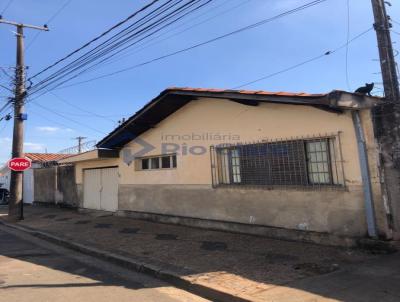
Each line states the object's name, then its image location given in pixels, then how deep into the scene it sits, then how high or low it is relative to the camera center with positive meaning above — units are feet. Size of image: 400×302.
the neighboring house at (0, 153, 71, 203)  80.12 +8.03
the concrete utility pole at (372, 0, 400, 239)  23.04 +3.70
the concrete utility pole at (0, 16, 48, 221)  52.90 +7.34
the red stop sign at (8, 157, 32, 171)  51.80 +5.53
